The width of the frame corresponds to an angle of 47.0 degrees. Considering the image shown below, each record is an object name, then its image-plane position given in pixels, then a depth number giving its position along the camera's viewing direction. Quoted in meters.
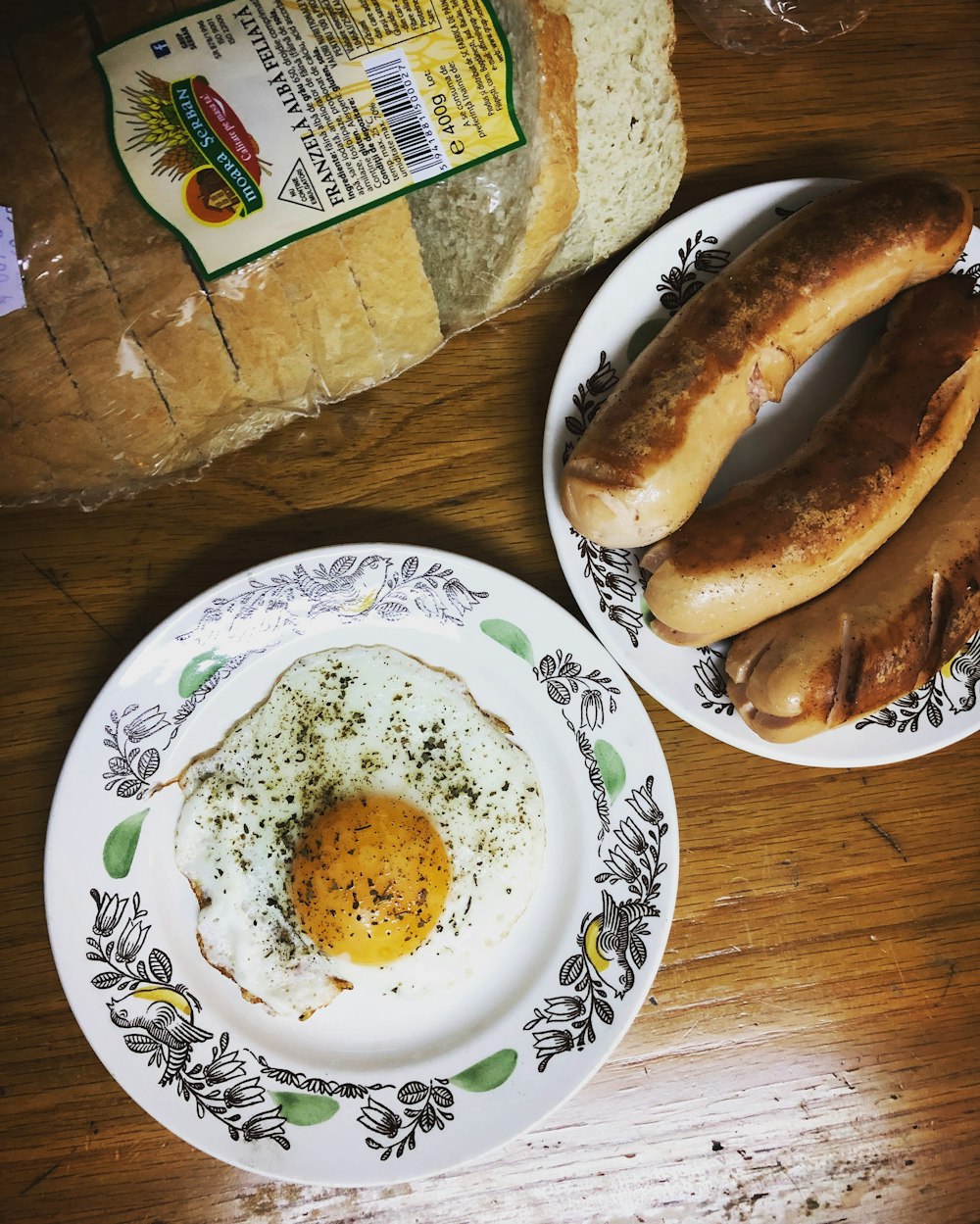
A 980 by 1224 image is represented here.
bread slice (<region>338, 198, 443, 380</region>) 0.31
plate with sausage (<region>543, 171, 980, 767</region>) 0.33
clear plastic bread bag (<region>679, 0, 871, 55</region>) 0.38
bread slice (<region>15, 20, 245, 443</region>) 0.29
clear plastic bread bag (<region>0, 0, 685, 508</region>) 0.29
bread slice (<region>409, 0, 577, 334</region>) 0.31
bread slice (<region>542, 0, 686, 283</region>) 0.32
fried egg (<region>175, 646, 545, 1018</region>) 0.35
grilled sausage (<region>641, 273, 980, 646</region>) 0.33
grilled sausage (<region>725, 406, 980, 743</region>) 0.33
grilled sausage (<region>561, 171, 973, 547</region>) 0.32
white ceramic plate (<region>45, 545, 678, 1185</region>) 0.34
